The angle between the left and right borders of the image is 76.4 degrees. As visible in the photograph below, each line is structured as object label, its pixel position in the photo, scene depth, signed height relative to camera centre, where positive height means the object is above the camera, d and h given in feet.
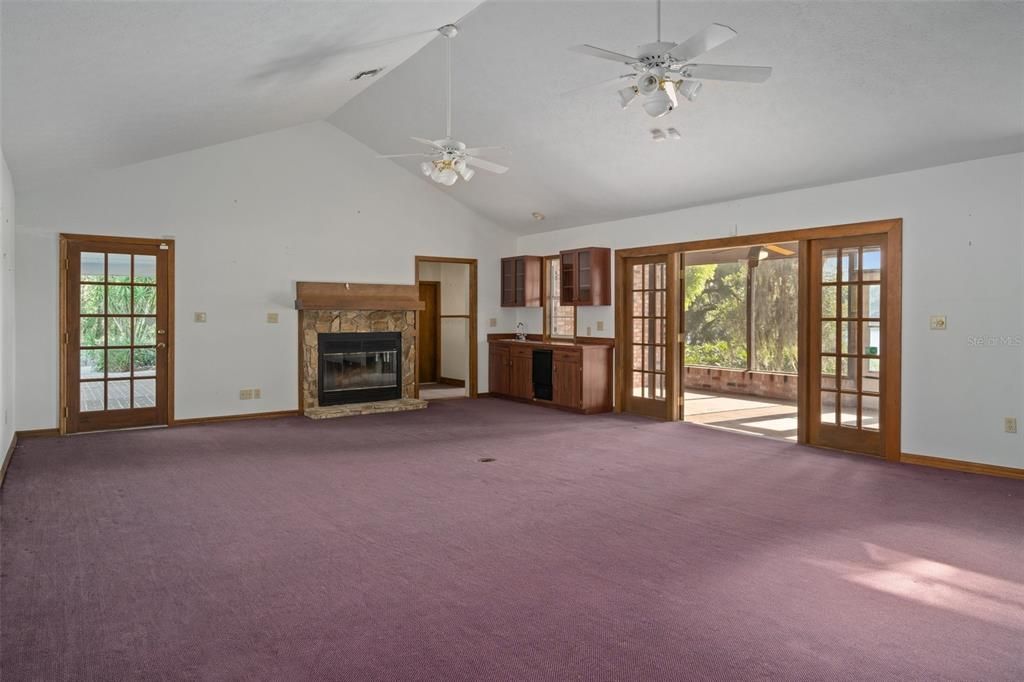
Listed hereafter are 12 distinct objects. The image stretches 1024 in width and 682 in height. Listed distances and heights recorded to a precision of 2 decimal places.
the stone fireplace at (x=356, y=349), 28.48 -0.71
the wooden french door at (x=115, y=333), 23.40 -0.04
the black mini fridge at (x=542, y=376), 30.83 -1.98
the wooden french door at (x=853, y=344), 20.02 -0.27
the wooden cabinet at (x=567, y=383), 28.94 -2.22
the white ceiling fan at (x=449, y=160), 17.25 +4.76
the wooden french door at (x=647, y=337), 27.66 -0.10
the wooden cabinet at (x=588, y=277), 29.68 +2.67
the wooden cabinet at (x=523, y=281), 33.53 +2.73
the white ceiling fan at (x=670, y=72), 11.86 +5.10
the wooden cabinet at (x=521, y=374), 31.83 -1.97
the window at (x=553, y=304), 33.60 +1.57
